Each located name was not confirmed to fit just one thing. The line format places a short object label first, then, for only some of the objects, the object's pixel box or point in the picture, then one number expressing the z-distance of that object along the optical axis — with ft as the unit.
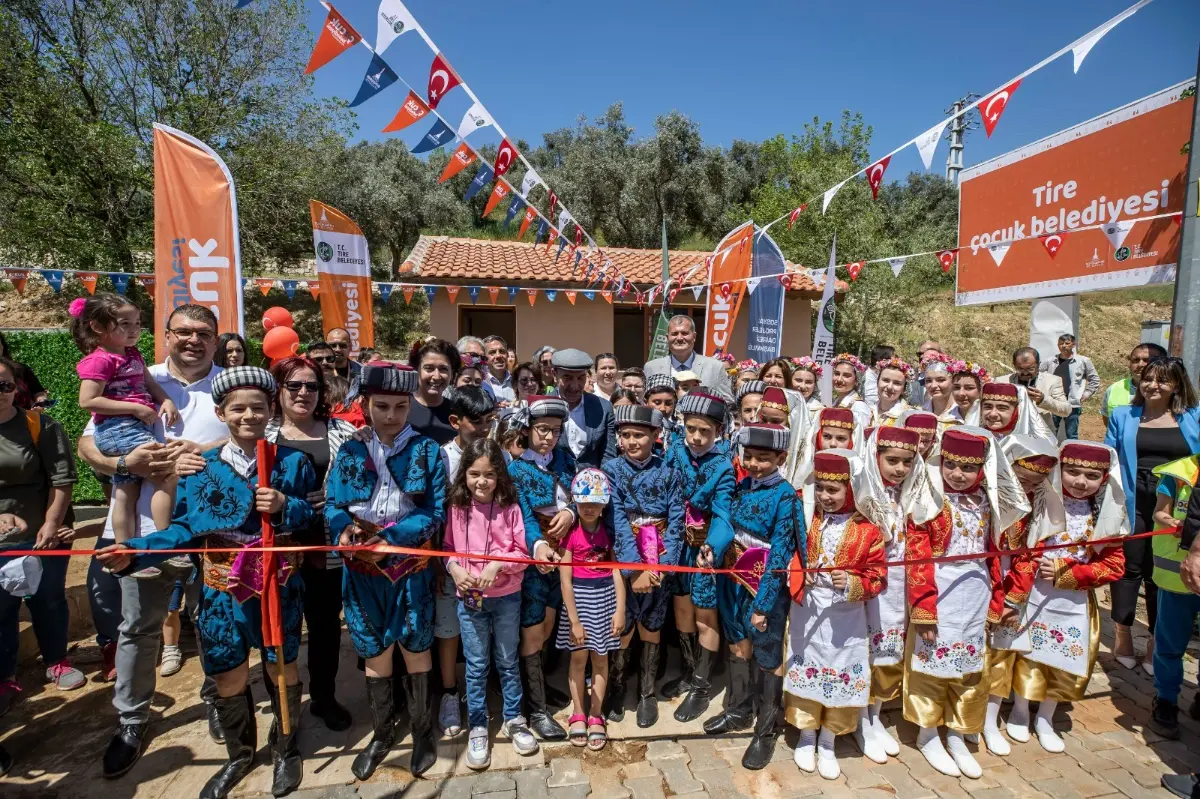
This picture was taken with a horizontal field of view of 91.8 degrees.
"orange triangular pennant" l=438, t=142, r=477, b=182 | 21.01
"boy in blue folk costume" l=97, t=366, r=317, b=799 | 8.24
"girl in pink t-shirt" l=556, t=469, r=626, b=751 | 9.55
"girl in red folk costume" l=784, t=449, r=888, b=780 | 8.98
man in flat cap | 12.16
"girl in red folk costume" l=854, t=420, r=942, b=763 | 9.29
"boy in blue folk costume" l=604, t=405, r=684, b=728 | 10.04
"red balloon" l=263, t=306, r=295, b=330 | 15.72
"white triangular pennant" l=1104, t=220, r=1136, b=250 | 18.44
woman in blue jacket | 12.07
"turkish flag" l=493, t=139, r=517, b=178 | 20.63
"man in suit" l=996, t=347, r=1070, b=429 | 18.94
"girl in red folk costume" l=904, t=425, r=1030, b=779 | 9.33
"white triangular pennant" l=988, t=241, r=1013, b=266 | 22.38
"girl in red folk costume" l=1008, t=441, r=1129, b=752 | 9.70
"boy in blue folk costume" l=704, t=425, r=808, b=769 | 9.16
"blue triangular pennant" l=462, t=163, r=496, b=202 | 21.95
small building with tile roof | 41.63
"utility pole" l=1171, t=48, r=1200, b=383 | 13.74
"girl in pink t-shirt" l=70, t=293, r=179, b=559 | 8.99
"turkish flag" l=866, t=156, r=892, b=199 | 20.86
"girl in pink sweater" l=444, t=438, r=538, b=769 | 9.23
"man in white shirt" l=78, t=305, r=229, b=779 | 8.97
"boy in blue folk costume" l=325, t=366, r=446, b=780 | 8.77
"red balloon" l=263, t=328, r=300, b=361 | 12.76
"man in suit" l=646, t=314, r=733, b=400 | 17.02
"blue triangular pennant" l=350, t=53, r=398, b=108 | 16.56
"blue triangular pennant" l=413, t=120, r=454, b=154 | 19.10
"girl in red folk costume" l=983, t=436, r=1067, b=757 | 9.64
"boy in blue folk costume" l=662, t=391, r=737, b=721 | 9.98
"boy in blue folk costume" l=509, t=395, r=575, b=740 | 9.73
